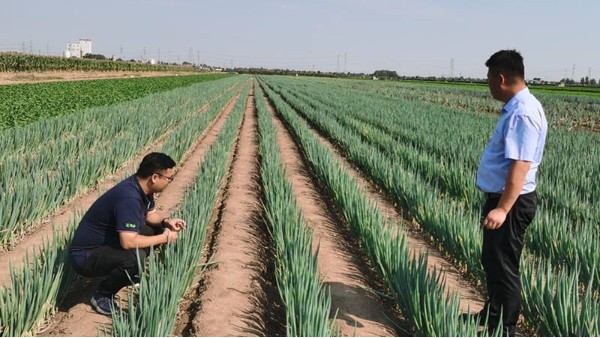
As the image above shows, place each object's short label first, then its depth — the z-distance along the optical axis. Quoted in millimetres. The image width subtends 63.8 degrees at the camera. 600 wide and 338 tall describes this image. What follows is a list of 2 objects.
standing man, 2381
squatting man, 3027
